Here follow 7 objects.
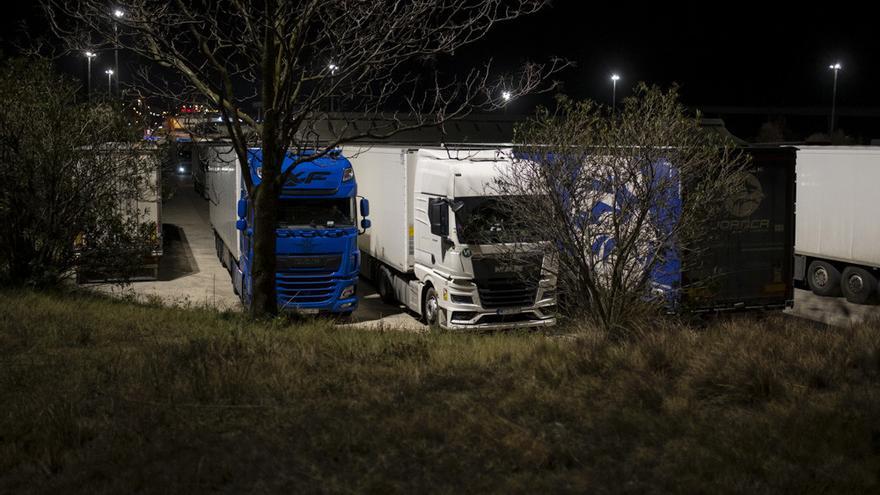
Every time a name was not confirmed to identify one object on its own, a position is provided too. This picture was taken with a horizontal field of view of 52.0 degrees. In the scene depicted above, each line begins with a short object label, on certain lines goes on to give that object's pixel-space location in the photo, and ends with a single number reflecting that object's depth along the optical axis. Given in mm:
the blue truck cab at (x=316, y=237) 17844
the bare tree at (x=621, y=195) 12273
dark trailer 15711
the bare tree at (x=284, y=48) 12602
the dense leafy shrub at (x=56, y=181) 15039
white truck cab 16016
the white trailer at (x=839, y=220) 19406
